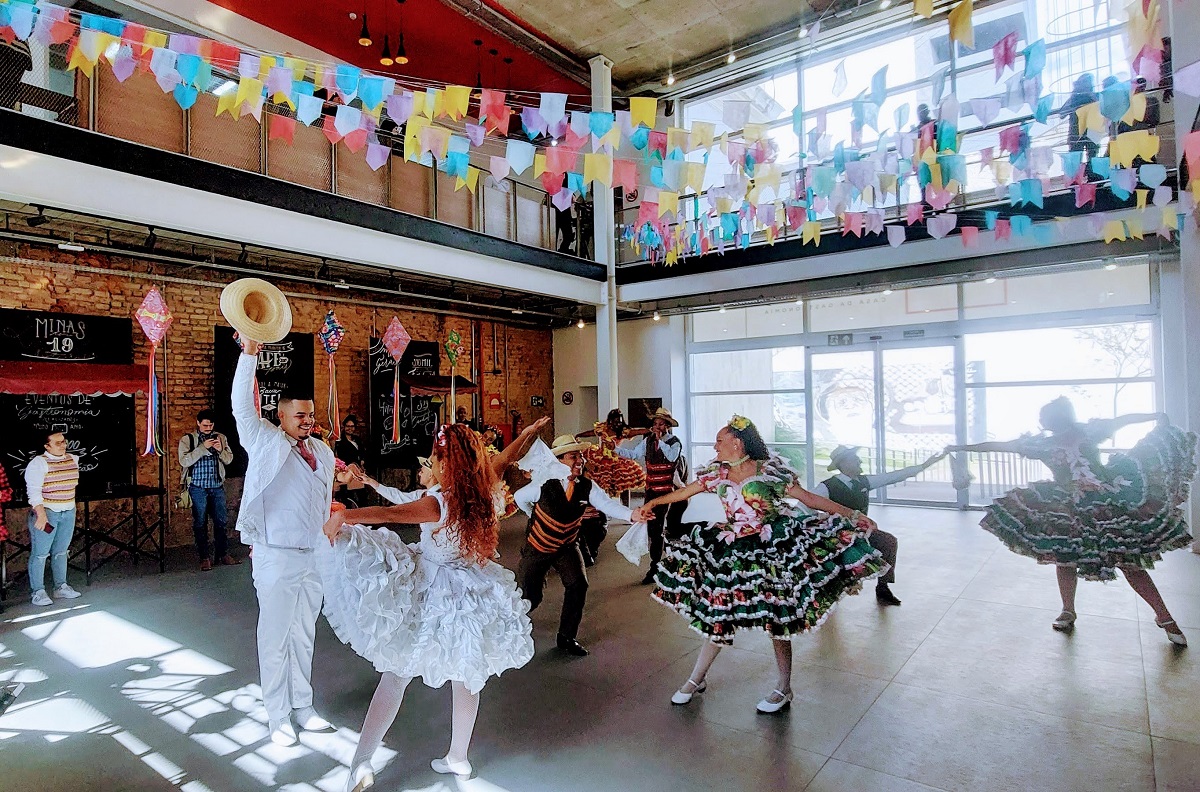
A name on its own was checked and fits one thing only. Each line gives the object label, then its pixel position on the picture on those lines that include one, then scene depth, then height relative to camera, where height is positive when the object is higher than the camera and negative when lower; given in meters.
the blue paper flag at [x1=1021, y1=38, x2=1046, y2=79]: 4.05 +2.07
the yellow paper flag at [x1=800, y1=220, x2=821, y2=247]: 6.92 +1.78
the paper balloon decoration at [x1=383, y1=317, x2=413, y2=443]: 10.02 +1.03
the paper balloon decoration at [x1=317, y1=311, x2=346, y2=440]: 9.29 +0.87
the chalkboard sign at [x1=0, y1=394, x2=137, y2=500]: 6.94 -0.19
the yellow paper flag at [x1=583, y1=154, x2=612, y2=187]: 4.63 +1.66
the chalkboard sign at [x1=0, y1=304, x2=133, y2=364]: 6.90 +0.87
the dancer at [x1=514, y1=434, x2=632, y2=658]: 4.50 -0.85
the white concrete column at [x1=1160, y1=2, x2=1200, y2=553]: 4.72 +1.19
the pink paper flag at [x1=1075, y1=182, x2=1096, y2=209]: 6.49 +1.95
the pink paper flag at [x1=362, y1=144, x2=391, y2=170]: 4.74 +1.88
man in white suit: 3.15 -0.57
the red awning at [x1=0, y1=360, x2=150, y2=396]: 6.30 +0.38
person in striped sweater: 5.74 -0.84
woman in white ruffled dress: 2.72 -0.82
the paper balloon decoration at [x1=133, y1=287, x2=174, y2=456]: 7.22 +1.02
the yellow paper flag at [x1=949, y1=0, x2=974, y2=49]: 2.87 +1.66
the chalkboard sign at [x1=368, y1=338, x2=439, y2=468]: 10.30 -0.03
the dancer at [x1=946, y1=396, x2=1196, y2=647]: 4.34 -0.78
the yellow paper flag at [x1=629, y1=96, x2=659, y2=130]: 4.19 +1.88
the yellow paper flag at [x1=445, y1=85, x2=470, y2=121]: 4.05 +1.90
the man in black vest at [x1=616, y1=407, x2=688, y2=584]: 6.31 -0.64
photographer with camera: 7.28 -0.72
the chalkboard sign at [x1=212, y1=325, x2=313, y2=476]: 8.50 +0.54
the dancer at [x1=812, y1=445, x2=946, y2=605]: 5.50 -0.80
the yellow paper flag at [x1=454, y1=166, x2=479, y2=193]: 5.13 +1.82
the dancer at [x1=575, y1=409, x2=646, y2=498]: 5.83 -0.56
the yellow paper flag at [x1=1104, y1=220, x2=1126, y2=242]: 5.78 +1.42
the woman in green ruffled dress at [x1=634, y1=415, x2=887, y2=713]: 3.37 -0.86
